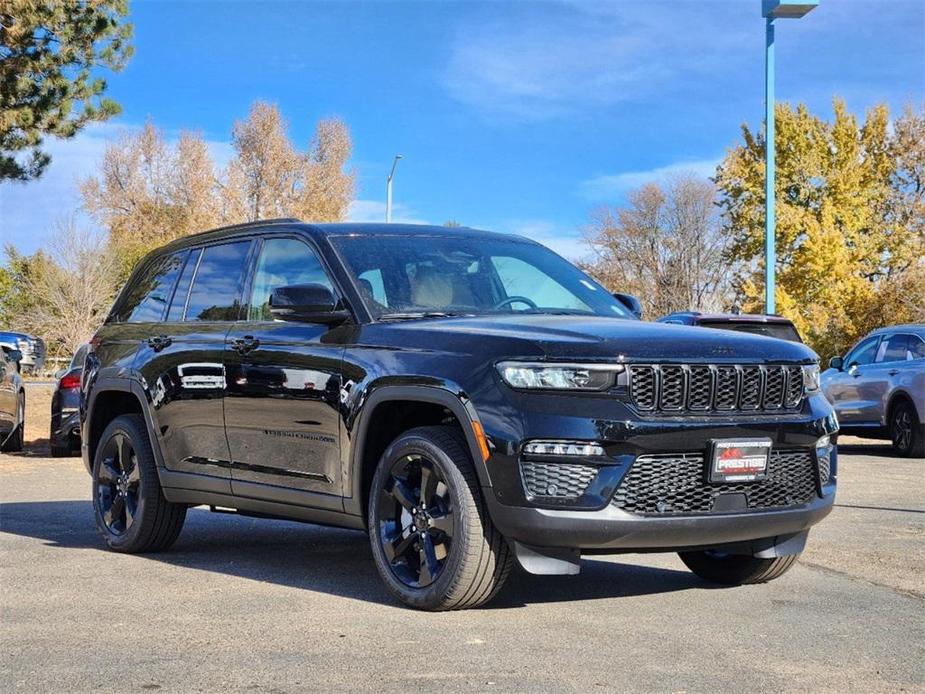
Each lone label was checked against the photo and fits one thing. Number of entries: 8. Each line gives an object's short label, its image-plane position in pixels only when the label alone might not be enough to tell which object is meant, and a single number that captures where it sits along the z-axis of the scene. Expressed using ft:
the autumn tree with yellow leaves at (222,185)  204.13
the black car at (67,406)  49.55
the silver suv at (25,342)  78.04
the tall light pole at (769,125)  61.82
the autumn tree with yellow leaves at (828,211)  133.80
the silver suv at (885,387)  54.34
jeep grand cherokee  17.88
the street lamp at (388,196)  120.28
